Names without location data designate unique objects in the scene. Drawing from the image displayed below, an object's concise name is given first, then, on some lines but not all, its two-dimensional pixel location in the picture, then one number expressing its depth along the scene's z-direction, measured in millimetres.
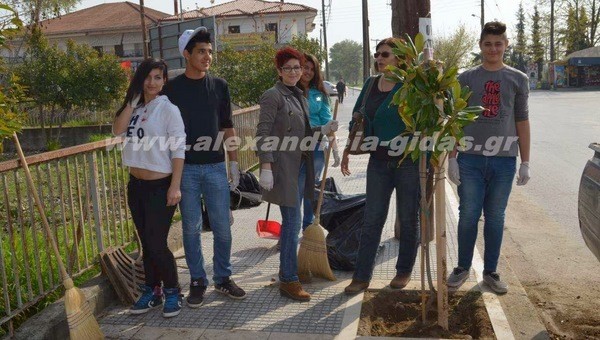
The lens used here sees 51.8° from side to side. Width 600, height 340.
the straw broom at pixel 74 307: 3674
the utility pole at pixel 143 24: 26509
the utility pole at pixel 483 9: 58188
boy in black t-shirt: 4398
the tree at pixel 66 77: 22797
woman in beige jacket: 4449
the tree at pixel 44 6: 17038
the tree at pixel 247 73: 14125
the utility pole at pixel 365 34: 21703
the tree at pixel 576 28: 59516
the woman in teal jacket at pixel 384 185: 4473
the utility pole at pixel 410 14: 5887
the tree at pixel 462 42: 48669
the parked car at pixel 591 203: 3805
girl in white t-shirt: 4188
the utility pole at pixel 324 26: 51931
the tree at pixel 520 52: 68125
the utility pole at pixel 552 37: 58188
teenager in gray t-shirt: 4602
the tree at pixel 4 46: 3004
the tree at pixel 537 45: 64875
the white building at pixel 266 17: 52312
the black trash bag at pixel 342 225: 5262
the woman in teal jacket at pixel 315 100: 5848
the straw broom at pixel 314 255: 4949
